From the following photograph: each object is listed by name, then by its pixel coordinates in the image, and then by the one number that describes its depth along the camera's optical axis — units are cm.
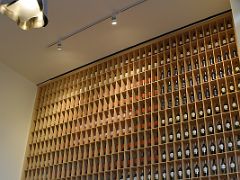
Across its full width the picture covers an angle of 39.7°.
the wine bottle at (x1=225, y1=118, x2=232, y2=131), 418
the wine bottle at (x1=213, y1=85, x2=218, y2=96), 454
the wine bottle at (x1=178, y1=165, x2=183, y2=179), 428
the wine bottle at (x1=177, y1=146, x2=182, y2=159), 439
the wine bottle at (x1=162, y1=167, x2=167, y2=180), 440
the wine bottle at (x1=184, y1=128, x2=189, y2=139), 445
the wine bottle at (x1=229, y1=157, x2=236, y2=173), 397
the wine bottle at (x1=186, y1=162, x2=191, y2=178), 422
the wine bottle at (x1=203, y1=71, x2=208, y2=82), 469
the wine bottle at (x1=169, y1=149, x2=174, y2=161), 446
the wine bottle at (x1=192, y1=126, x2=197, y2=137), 440
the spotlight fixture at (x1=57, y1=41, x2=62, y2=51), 553
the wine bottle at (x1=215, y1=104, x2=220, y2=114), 437
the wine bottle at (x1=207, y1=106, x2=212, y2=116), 441
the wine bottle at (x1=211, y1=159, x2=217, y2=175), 407
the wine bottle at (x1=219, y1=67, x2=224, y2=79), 458
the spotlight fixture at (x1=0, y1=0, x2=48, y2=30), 215
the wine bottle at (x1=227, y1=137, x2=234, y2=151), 406
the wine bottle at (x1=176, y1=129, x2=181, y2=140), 451
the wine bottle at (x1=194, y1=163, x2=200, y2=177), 415
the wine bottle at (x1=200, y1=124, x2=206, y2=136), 433
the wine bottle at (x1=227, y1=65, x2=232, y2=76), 455
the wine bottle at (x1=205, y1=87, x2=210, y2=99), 456
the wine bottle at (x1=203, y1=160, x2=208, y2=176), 410
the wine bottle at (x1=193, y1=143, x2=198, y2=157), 427
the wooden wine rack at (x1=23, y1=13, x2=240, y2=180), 429
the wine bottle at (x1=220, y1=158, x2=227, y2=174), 402
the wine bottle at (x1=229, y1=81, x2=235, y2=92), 439
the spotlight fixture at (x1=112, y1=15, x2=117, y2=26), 475
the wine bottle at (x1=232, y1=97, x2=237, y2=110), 427
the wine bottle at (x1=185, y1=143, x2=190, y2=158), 434
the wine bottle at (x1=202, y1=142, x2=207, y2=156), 422
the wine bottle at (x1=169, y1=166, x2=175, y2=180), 436
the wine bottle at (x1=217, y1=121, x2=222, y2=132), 425
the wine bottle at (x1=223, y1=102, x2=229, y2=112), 433
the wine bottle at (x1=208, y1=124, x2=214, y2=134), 429
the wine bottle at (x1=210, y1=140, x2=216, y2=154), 416
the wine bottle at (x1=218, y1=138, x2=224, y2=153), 412
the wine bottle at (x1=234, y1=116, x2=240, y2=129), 414
